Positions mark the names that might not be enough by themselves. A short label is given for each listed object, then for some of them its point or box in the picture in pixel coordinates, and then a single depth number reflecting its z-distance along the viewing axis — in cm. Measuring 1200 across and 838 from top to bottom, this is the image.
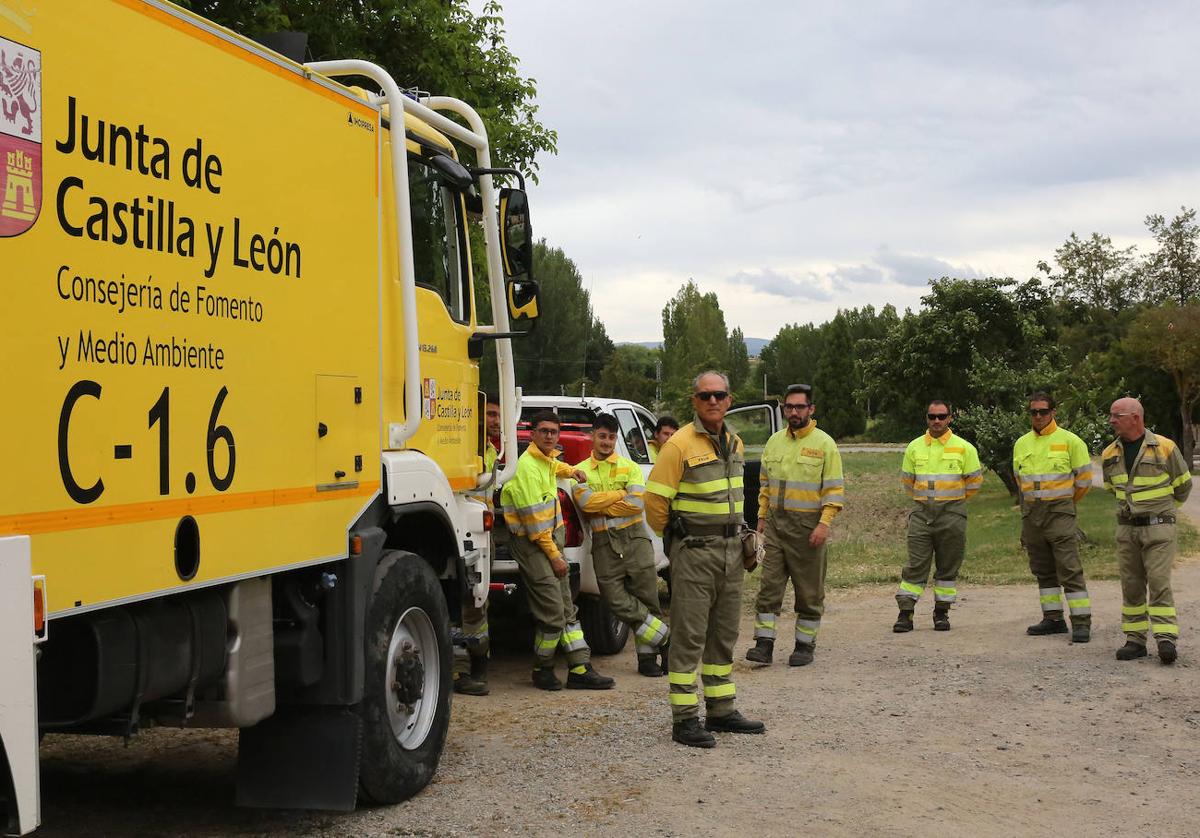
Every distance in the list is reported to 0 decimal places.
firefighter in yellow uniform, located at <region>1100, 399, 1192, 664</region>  930
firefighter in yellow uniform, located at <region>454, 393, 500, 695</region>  748
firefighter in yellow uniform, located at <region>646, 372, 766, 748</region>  711
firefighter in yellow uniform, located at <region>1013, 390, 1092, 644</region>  1036
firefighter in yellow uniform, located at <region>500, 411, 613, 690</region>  841
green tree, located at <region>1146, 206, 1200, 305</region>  6134
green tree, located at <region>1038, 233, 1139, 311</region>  6312
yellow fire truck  354
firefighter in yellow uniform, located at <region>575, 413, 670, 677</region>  891
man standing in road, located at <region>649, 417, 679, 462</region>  1059
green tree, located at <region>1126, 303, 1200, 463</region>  4344
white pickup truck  909
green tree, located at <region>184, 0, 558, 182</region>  1232
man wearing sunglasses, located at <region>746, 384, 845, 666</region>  934
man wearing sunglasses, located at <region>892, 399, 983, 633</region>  1092
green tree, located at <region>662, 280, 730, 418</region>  8606
